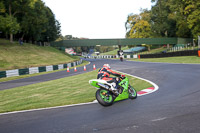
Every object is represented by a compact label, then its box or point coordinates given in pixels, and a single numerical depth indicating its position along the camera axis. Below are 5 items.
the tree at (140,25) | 65.19
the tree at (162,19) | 63.94
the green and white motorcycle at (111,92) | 6.56
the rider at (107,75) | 7.21
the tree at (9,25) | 34.06
